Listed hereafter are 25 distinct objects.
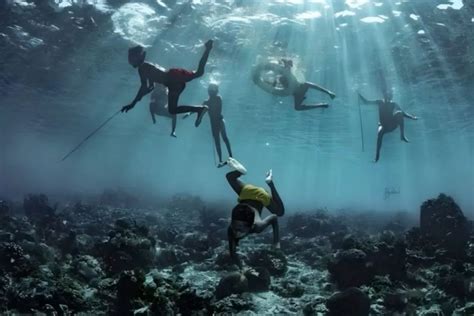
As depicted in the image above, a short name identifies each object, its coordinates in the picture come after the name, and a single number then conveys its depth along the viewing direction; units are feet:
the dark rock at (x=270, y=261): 36.40
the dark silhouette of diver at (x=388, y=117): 46.03
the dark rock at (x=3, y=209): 55.87
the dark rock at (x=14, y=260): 29.25
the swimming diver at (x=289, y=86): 37.22
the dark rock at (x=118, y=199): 104.80
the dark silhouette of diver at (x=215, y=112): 44.21
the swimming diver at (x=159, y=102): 45.97
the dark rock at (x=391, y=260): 33.12
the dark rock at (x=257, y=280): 31.42
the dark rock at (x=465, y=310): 26.00
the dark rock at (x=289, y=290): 30.68
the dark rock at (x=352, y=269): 31.55
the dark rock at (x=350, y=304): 25.41
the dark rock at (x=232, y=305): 25.34
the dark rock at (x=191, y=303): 24.30
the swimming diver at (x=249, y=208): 19.47
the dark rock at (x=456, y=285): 29.35
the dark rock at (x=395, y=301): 26.99
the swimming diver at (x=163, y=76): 26.40
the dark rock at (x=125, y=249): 33.14
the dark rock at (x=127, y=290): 24.51
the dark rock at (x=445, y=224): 39.56
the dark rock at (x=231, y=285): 28.96
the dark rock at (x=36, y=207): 58.76
